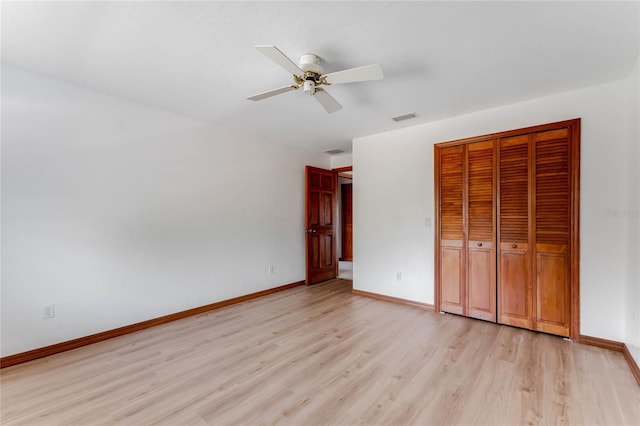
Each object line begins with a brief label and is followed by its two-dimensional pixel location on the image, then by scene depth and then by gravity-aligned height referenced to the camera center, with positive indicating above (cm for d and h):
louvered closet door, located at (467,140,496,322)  324 -23
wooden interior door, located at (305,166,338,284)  512 -23
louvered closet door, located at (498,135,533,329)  301 -26
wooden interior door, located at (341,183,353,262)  773 -27
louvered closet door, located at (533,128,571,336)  279 -18
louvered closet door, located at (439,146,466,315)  346 -25
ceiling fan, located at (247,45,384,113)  188 +100
